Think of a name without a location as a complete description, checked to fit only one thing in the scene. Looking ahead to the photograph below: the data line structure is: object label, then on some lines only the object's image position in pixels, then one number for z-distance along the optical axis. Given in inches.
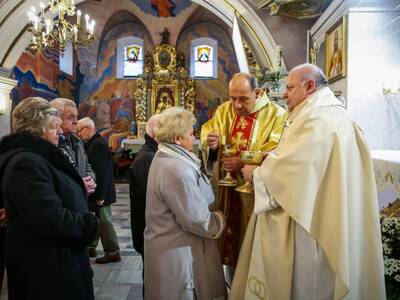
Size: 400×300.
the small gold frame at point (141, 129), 637.9
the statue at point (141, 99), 644.1
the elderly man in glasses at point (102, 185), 160.7
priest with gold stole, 112.0
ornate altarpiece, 643.5
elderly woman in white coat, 81.7
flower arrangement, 95.6
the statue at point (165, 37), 652.7
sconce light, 225.9
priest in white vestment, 80.5
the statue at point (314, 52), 298.7
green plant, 296.7
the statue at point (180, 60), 657.6
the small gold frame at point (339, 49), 232.4
